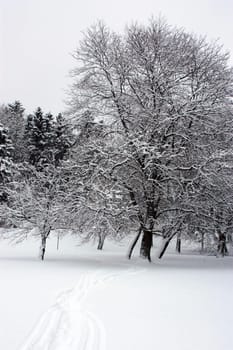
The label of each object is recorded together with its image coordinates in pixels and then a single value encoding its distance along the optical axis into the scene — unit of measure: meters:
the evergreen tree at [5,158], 37.12
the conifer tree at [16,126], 49.94
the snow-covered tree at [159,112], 17.58
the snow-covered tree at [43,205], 18.41
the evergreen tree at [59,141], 40.97
